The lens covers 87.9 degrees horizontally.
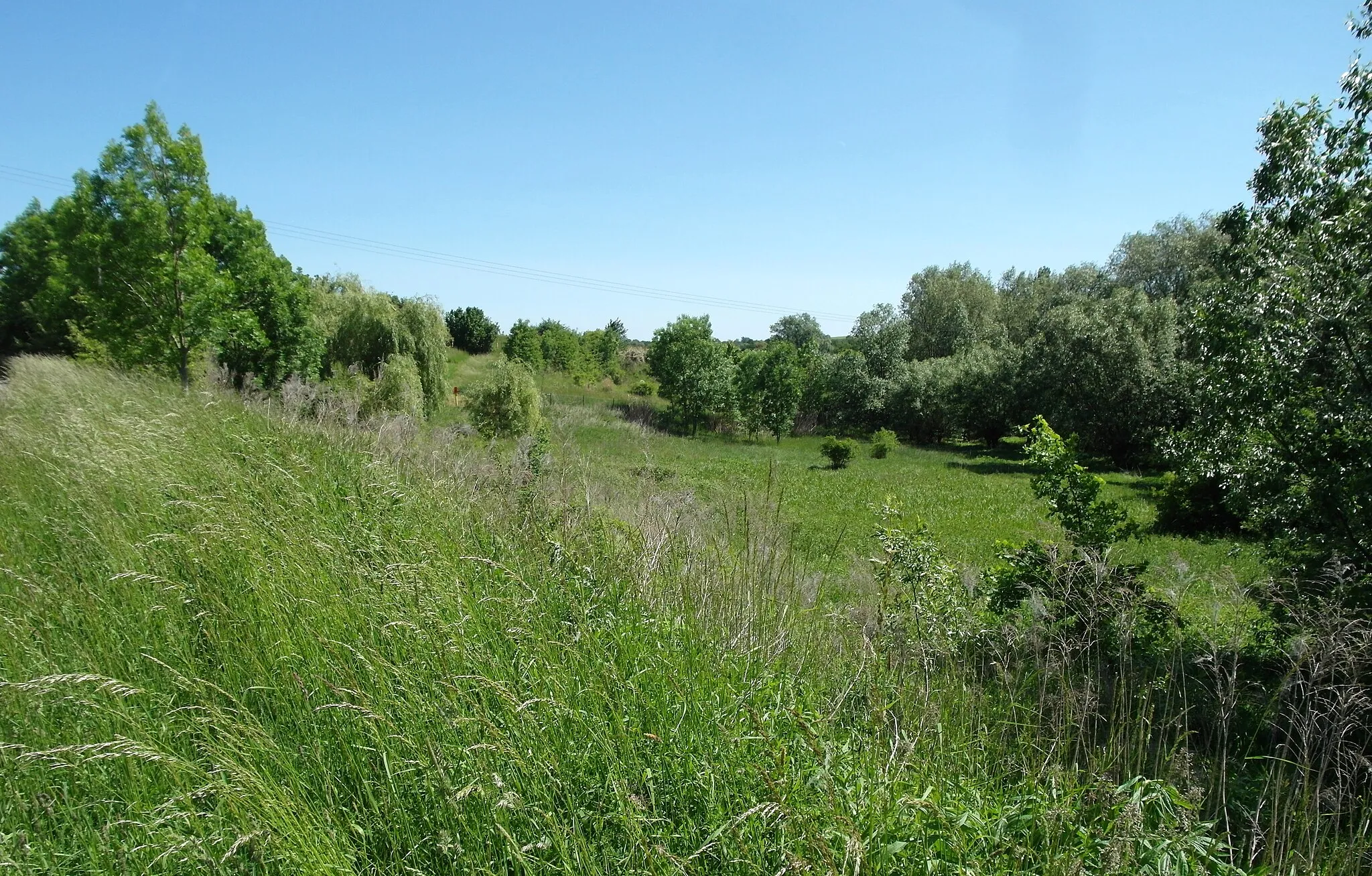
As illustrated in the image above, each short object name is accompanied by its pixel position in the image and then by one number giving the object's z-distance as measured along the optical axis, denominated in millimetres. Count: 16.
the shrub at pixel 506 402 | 18609
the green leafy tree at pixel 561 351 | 49250
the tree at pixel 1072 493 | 6094
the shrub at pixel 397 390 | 16734
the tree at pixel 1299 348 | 5133
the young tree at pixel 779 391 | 37188
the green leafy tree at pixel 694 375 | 36750
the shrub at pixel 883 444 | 31734
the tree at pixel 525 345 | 44938
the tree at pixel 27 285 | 26422
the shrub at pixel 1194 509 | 15898
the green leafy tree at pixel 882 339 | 42500
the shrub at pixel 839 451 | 28016
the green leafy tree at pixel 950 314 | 49031
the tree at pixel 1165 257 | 40625
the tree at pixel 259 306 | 14070
